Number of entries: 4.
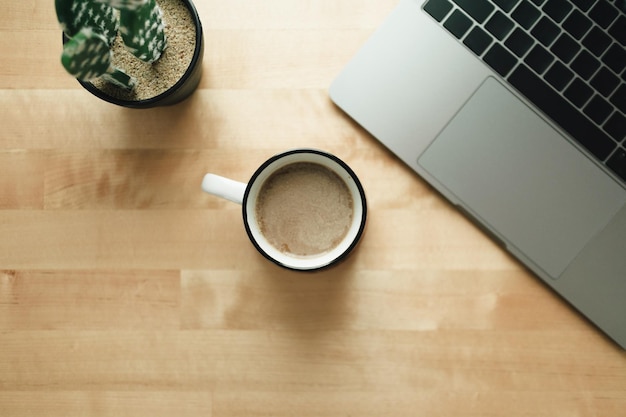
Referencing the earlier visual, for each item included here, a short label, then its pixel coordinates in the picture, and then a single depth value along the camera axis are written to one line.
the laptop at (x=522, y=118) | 0.68
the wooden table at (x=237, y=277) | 0.75
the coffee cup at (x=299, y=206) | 0.67
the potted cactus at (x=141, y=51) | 0.57
